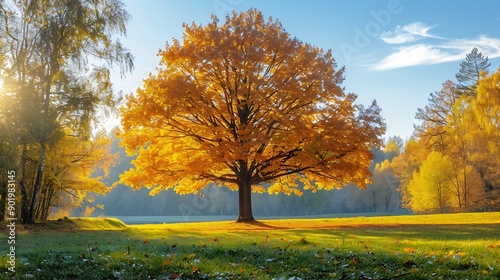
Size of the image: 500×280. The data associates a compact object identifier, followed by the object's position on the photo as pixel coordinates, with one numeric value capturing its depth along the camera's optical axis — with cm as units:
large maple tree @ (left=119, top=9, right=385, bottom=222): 2281
